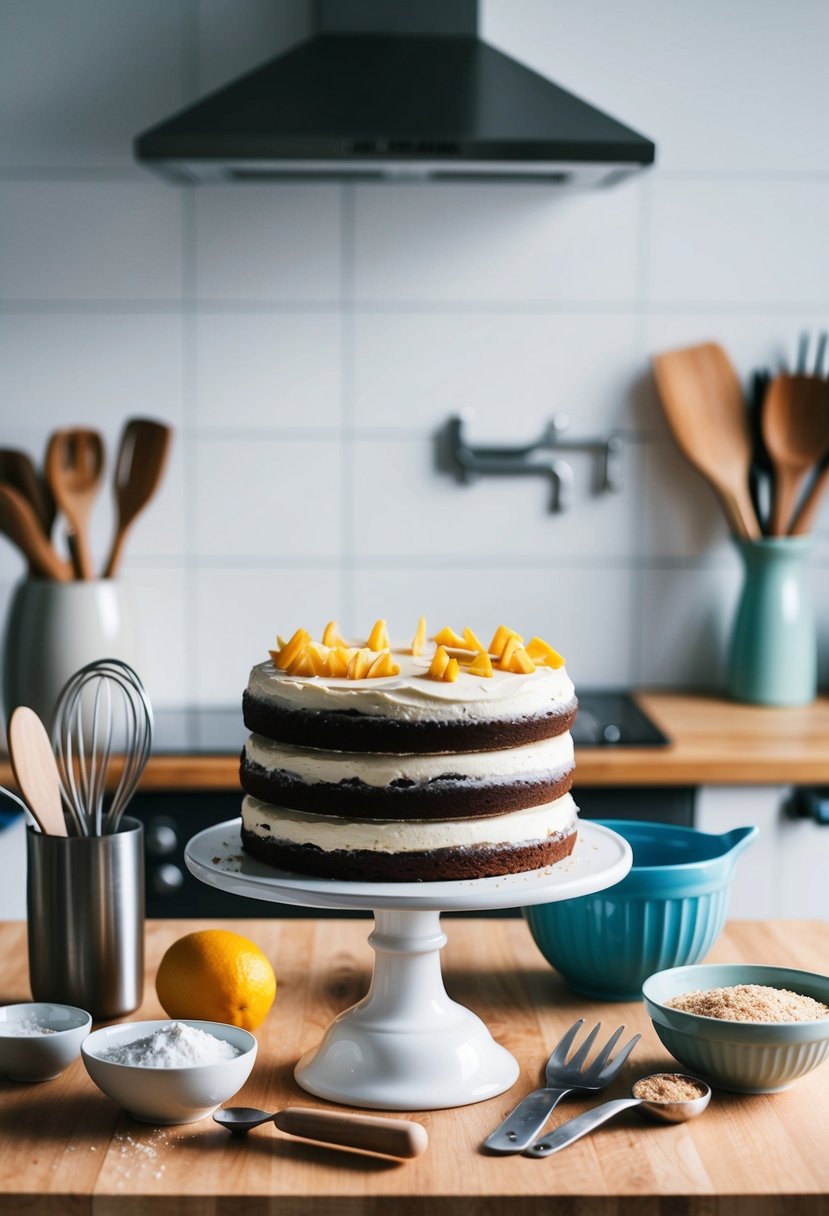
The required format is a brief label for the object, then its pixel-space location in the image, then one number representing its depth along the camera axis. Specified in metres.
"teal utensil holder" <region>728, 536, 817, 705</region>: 2.45
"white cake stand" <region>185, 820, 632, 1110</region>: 1.00
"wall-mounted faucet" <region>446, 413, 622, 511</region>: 2.57
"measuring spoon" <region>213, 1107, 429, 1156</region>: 0.93
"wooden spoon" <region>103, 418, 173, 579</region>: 2.26
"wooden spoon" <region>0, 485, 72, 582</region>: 2.18
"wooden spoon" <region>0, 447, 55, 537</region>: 2.24
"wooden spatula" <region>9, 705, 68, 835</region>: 1.14
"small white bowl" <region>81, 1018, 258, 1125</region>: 0.96
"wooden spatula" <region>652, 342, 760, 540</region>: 2.50
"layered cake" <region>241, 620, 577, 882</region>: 1.05
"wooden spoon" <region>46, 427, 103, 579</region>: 2.25
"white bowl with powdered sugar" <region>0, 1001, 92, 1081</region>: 1.05
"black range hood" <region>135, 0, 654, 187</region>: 2.00
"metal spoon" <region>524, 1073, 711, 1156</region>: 0.94
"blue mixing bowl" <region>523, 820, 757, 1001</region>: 1.18
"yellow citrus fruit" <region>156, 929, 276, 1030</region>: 1.12
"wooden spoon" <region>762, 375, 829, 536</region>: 2.47
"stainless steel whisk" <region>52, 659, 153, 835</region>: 1.19
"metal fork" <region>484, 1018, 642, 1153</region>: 0.95
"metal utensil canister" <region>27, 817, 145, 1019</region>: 1.17
